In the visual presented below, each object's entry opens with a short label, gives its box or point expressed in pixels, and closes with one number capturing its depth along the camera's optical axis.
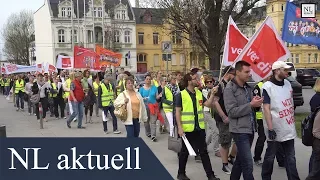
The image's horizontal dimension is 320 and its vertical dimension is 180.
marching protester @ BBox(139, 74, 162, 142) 11.17
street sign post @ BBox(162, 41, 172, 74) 16.42
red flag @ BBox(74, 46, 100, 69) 20.42
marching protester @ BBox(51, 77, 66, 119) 16.69
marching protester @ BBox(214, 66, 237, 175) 7.04
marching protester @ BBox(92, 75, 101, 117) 15.06
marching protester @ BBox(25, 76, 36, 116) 18.15
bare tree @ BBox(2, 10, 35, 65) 80.81
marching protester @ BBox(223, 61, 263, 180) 5.72
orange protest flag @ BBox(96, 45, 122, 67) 19.14
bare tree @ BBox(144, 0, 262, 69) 27.64
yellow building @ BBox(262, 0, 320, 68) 71.38
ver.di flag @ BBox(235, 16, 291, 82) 6.68
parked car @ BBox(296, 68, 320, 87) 32.84
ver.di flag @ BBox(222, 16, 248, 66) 7.54
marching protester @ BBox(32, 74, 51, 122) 15.59
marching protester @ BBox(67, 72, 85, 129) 13.17
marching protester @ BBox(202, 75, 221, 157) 8.57
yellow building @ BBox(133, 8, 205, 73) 74.88
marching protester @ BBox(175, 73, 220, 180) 6.59
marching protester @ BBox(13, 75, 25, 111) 20.64
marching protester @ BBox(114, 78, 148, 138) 8.39
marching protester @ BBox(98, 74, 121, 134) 12.09
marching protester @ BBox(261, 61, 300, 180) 5.90
